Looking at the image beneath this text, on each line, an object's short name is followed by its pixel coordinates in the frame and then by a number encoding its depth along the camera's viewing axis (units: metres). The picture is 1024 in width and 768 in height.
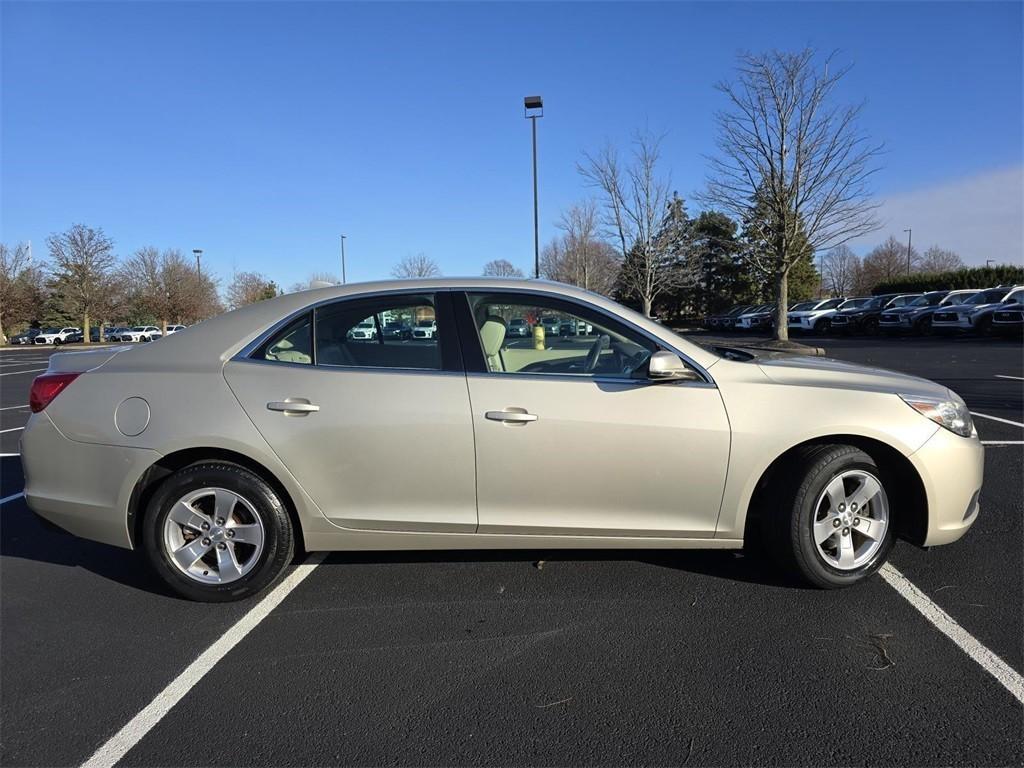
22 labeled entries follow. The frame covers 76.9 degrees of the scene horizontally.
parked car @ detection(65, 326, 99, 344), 50.86
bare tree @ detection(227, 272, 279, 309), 65.64
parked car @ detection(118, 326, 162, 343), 52.03
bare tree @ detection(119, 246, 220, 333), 49.19
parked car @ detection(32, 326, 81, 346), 49.03
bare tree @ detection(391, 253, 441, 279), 38.31
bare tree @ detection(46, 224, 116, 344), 41.31
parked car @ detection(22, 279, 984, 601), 3.08
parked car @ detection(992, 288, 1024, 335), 20.17
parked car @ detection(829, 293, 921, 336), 27.77
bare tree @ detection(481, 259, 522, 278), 44.62
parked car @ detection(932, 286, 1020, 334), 21.45
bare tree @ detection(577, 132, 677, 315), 22.69
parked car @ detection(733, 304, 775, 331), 35.06
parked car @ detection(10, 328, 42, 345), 50.81
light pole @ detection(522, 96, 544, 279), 17.16
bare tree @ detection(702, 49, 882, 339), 17.41
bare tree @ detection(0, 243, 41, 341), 44.59
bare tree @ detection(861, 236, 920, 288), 58.83
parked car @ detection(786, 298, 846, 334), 29.09
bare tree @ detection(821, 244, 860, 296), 68.38
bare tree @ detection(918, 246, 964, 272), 67.56
